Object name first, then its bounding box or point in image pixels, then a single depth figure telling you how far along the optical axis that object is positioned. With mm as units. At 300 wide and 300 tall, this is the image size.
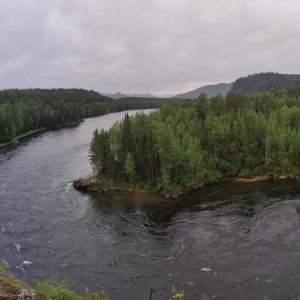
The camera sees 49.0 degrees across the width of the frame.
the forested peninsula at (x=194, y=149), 77188
